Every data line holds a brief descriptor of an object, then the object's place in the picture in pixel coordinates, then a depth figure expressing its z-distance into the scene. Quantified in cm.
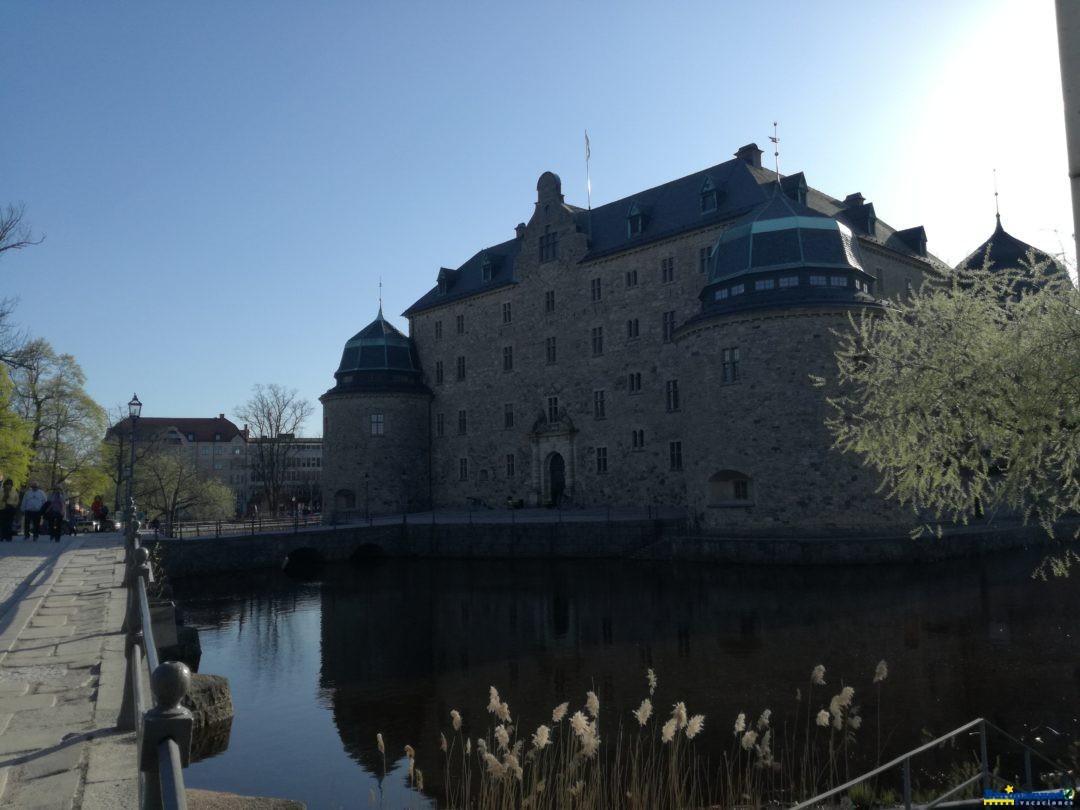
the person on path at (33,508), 2191
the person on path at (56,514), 2197
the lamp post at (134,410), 1931
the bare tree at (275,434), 5475
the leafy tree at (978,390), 846
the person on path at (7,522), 2259
